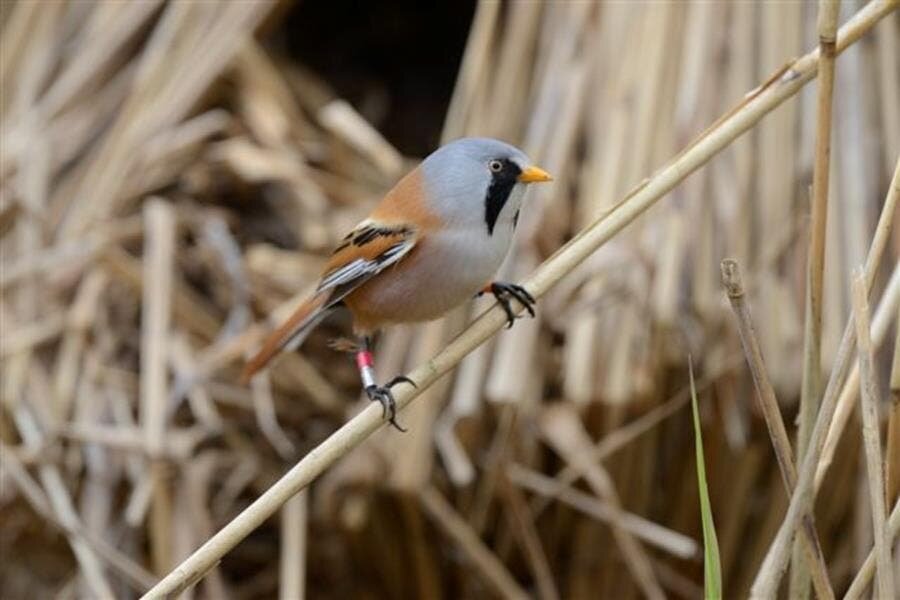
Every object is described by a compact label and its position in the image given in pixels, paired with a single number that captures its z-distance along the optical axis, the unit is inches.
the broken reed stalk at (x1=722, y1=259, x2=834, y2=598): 138.5
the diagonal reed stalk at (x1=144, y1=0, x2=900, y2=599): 139.3
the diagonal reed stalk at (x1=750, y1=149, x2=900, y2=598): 138.4
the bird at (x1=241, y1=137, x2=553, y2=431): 141.5
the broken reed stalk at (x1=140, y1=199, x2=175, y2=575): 146.2
